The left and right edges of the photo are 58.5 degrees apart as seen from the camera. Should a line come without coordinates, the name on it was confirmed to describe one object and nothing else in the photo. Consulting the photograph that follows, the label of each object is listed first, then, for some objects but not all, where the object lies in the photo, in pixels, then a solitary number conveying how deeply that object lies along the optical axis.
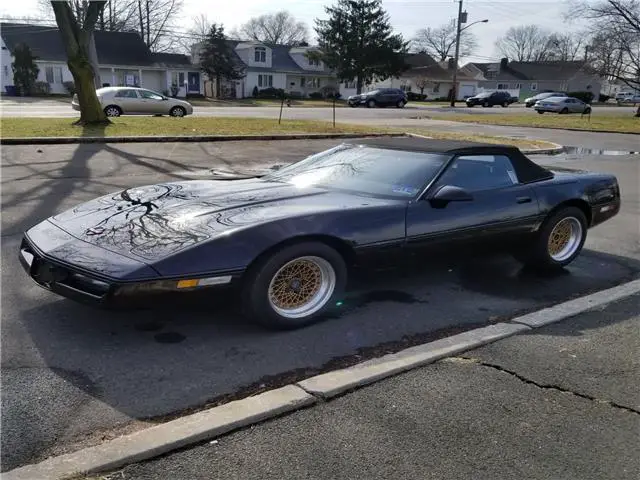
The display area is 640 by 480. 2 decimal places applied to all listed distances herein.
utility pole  51.19
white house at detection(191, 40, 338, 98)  58.06
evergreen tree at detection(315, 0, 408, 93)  61.31
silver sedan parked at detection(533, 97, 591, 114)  44.66
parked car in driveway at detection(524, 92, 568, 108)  56.61
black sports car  3.43
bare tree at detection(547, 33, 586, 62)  109.57
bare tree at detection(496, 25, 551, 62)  117.69
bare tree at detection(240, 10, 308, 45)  101.00
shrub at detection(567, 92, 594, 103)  69.44
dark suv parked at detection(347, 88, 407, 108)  43.72
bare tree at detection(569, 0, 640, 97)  37.22
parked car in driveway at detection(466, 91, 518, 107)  51.22
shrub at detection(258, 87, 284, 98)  56.72
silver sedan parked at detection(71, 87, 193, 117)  22.77
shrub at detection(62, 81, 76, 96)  45.91
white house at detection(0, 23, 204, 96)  46.81
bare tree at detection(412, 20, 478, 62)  102.96
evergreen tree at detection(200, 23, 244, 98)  50.69
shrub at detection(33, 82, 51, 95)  43.89
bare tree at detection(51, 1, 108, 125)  16.25
